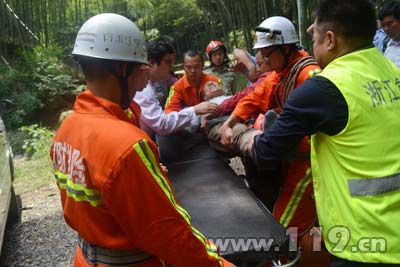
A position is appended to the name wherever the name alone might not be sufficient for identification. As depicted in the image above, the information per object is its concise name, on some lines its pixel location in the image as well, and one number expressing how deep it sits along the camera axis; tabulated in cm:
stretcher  181
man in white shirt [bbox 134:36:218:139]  307
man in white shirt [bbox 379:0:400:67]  395
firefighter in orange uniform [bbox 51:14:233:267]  112
